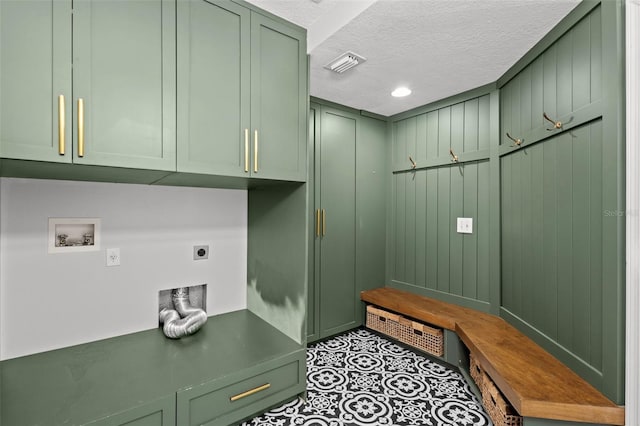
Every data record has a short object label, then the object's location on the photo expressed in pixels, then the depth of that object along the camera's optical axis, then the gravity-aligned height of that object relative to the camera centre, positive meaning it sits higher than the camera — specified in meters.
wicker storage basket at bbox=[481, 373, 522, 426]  1.56 -1.03
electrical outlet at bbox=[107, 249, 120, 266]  1.84 -0.26
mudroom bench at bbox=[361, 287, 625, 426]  1.35 -0.83
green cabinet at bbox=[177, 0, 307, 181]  1.51 +0.66
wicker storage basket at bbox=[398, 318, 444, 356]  2.36 -0.98
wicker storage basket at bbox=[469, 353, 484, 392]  1.93 -1.03
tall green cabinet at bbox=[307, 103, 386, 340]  2.71 -0.02
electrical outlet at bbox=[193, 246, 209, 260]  2.17 -0.28
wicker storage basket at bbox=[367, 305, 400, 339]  2.67 -0.97
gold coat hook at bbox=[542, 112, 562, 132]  1.69 +0.51
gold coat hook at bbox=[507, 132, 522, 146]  2.08 +0.51
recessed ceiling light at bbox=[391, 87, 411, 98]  2.52 +1.02
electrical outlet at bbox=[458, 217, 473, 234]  2.57 -0.09
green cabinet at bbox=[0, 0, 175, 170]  1.13 +0.54
